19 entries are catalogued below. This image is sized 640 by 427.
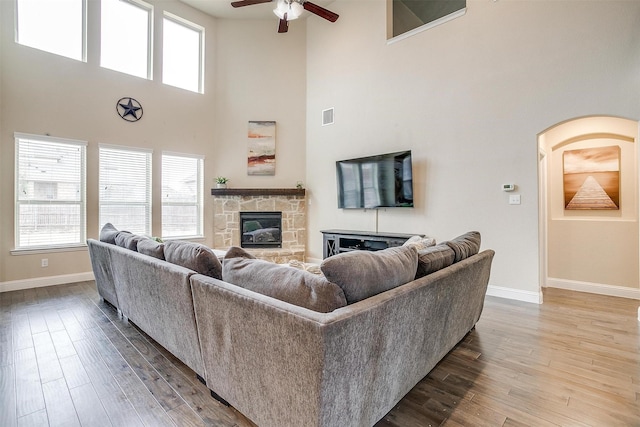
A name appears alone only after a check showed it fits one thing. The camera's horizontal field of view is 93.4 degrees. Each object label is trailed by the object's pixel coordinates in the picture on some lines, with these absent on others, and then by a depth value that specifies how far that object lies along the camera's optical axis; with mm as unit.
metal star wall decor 4988
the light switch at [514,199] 3738
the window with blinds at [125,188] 4879
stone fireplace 6088
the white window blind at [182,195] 5605
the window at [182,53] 5621
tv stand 4527
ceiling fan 3668
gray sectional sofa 1145
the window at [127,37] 4910
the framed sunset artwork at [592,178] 3994
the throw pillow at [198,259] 1834
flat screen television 4633
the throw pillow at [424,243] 2542
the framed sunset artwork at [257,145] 6266
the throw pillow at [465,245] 2234
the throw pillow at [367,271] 1293
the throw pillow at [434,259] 1822
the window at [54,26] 4199
